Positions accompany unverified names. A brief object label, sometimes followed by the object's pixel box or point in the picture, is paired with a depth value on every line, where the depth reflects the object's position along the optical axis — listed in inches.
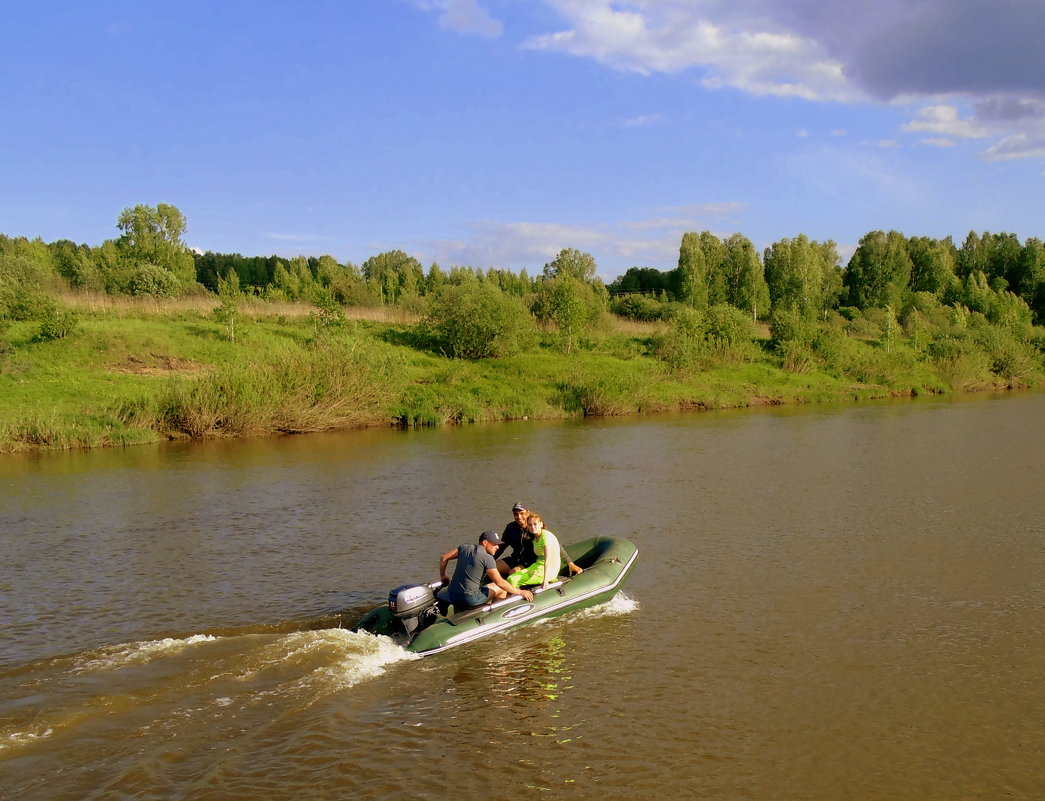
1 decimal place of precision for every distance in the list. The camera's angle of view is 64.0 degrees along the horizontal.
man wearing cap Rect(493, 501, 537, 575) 386.3
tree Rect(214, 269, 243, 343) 1308.1
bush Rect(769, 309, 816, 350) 1731.1
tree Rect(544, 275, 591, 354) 1573.6
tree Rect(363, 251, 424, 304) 2372.2
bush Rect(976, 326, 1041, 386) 1770.4
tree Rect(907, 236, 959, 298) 2534.4
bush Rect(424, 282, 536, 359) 1454.2
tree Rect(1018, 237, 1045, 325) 2583.7
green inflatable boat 333.7
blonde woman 374.0
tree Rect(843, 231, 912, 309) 2450.8
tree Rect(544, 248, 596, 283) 2834.6
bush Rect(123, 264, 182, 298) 1667.1
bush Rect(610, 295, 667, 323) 2082.9
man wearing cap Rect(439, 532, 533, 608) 348.8
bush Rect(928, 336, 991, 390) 1696.6
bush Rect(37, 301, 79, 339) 1149.7
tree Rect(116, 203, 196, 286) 2213.3
